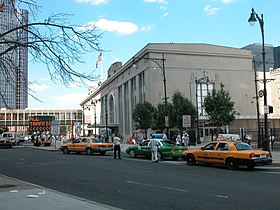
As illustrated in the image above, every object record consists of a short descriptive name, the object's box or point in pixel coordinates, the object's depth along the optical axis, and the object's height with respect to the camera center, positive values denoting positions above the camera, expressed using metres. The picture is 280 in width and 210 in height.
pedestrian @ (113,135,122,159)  24.29 -1.25
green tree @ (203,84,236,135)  38.78 +1.82
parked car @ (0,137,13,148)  44.78 -1.85
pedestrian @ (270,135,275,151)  28.94 -1.47
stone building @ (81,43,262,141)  69.75 +10.48
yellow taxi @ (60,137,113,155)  29.11 -1.67
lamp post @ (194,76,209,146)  47.16 -1.85
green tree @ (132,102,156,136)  54.69 +1.61
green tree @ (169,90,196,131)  41.17 +1.63
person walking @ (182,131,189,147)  32.41 -1.34
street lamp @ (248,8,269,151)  20.98 +6.09
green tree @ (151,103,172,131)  44.87 +0.84
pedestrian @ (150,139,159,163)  22.03 -1.55
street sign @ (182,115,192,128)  25.81 +0.28
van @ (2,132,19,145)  54.28 -1.21
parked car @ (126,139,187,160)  22.89 -1.61
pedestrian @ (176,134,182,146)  33.33 -1.42
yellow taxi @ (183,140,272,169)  16.92 -1.57
